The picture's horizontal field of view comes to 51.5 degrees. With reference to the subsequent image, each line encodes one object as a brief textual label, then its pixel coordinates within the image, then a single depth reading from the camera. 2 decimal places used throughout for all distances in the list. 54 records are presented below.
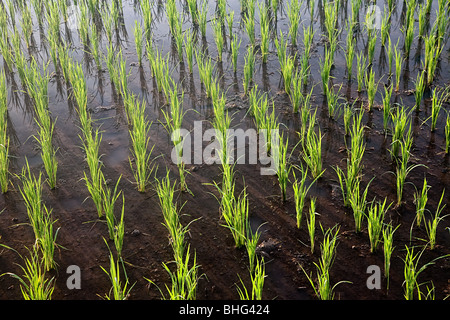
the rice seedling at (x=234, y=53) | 4.23
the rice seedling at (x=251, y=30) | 4.59
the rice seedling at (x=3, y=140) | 3.00
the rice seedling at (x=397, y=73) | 3.78
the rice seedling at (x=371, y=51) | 4.14
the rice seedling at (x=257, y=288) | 2.04
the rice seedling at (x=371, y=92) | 3.57
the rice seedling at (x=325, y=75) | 3.68
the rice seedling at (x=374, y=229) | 2.39
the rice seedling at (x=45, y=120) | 3.05
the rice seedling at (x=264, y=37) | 4.40
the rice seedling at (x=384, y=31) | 4.56
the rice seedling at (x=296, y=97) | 3.64
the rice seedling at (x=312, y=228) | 2.43
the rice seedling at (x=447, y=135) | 3.06
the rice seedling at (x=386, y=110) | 3.31
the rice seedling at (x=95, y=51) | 4.39
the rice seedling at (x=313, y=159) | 2.94
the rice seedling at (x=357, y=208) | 2.56
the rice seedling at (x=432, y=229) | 2.42
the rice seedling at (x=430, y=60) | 3.88
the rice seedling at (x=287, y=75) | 3.80
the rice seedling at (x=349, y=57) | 4.00
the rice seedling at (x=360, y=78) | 3.86
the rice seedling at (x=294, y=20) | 4.59
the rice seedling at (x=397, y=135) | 3.05
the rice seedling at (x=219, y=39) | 4.32
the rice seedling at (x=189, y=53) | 4.32
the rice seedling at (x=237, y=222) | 2.49
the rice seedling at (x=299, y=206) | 2.57
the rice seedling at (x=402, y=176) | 2.73
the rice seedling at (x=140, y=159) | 3.03
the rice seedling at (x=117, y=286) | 2.10
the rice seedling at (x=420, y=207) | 2.54
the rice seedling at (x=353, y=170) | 2.75
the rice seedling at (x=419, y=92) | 3.51
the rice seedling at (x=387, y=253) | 2.26
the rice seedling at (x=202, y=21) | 4.86
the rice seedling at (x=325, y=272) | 2.13
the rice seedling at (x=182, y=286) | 2.06
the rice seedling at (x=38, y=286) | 2.13
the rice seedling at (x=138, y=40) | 4.48
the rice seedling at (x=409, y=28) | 4.20
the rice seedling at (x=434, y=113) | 3.24
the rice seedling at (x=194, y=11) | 5.10
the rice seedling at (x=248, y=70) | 3.95
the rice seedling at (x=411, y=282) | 2.07
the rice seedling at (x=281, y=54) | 4.12
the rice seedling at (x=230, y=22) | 4.71
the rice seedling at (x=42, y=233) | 2.45
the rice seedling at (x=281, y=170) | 2.76
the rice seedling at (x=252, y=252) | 2.30
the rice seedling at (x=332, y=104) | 3.55
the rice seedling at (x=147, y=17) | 4.94
